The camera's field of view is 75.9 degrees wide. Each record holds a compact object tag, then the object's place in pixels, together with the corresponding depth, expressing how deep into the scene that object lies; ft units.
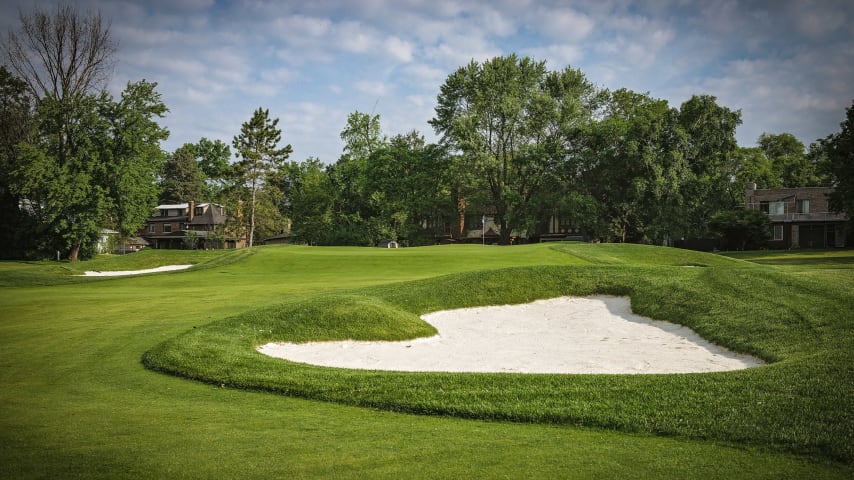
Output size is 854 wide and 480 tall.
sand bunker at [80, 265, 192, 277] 90.14
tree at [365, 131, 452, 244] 214.90
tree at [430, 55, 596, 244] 193.67
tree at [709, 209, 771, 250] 188.75
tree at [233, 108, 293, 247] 231.71
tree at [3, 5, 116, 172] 139.13
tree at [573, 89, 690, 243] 172.96
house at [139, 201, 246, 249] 288.92
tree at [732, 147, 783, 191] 249.34
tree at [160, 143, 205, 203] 327.47
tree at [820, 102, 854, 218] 127.54
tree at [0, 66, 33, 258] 142.72
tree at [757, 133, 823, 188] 250.78
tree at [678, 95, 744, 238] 174.70
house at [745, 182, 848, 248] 198.49
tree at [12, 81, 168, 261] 131.34
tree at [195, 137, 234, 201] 355.97
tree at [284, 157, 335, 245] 231.71
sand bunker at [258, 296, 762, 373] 32.81
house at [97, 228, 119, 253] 181.79
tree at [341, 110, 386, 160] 242.78
